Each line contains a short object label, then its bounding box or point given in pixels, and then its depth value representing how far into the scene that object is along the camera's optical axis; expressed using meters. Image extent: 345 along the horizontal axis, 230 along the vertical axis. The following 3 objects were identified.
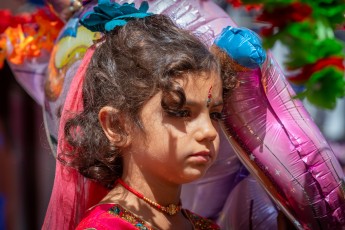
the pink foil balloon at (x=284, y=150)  1.40
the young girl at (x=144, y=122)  1.32
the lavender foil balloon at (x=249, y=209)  1.59
